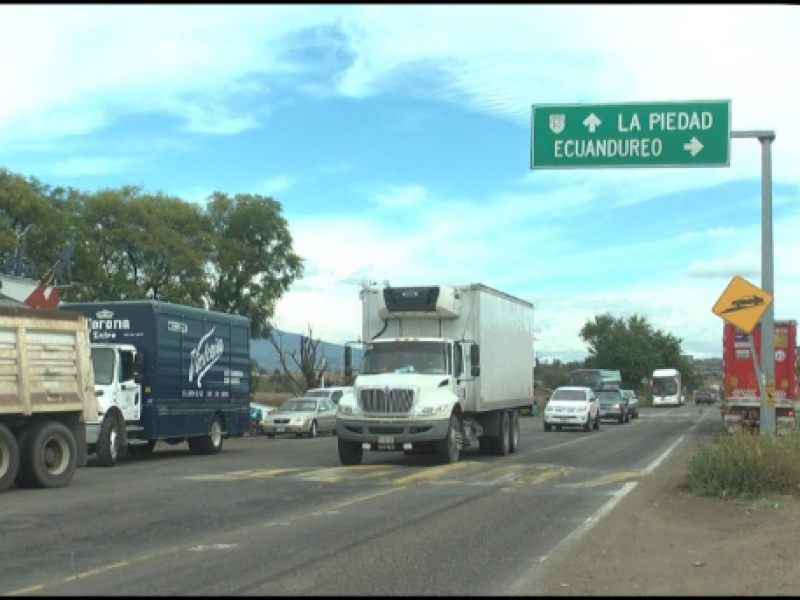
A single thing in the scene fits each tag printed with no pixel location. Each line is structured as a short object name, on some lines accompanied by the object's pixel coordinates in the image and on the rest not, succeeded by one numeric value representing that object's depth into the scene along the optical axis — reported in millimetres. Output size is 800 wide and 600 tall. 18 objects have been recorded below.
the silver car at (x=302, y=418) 31250
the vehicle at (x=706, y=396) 93406
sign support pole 15422
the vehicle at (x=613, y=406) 45312
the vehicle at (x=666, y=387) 80938
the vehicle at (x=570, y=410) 35312
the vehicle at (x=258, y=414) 34250
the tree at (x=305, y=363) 47625
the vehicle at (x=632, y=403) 51547
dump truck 14273
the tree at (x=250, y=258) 39812
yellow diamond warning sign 14102
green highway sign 15320
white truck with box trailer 17750
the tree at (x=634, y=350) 115375
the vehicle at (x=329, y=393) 34000
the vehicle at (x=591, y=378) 61938
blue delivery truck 18906
